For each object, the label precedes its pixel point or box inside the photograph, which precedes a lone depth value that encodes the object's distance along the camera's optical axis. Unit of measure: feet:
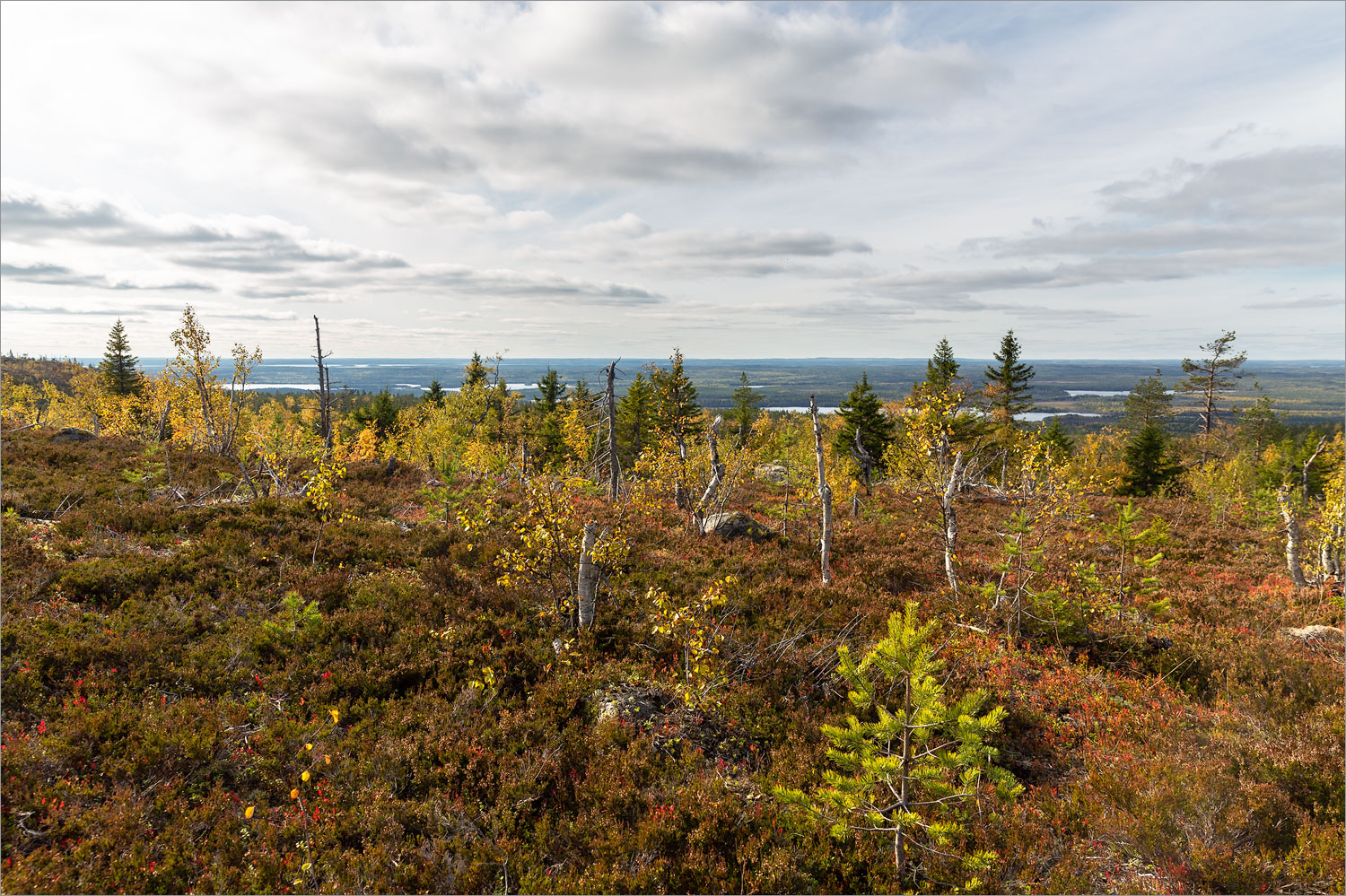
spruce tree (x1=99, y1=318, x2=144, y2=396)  166.50
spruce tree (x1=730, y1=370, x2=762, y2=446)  177.06
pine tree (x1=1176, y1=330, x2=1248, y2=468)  134.62
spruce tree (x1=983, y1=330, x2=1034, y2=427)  130.31
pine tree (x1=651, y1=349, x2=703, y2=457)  88.84
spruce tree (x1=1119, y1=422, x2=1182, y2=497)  125.80
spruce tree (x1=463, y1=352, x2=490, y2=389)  119.79
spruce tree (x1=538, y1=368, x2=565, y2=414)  159.02
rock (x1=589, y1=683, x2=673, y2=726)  28.89
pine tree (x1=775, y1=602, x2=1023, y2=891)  18.45
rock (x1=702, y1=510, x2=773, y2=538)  60.95
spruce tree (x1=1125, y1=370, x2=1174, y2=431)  172.86
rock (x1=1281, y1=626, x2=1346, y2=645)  39.24
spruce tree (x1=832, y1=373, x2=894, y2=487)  122.42
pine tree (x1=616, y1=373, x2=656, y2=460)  136.46
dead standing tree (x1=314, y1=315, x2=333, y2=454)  100.22
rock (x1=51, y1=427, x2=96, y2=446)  77.45
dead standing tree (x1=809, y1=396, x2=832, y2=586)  48.60
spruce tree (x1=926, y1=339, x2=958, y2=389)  117.79
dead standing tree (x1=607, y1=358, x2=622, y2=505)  64.44
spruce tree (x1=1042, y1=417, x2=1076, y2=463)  107.45
